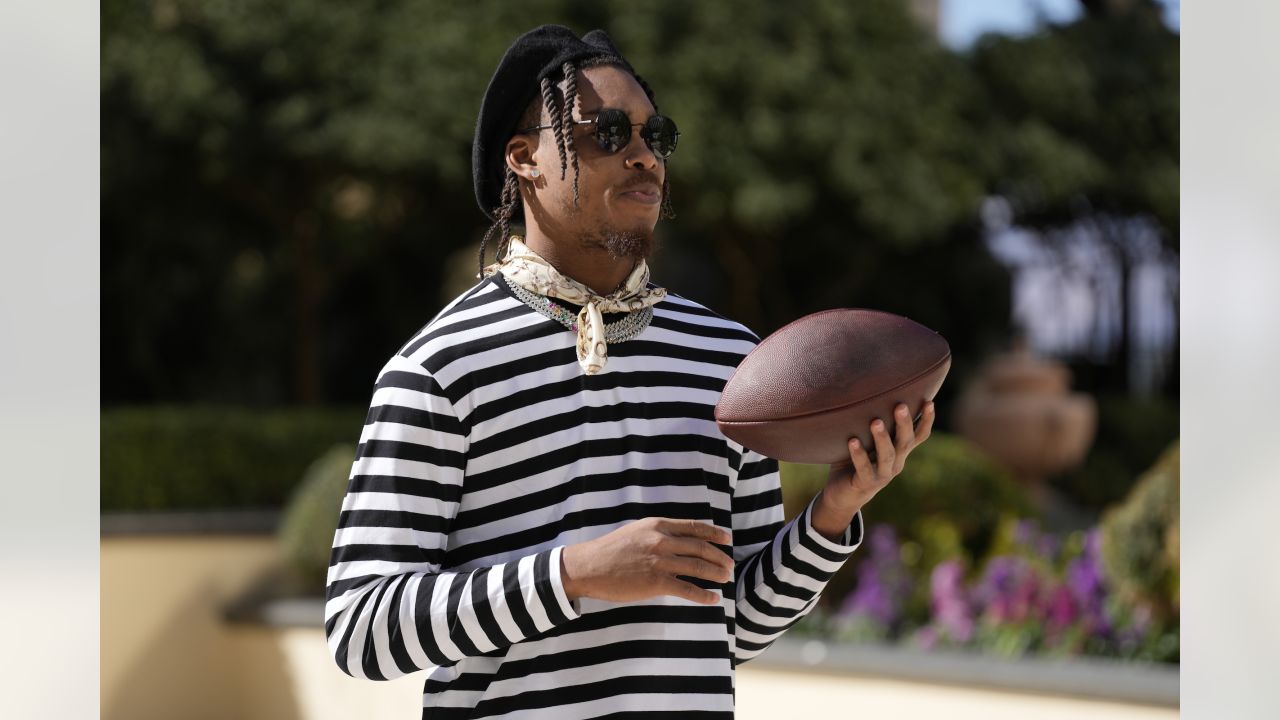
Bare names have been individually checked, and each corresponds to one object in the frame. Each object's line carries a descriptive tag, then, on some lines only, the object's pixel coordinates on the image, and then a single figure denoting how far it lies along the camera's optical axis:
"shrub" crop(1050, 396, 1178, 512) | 15.33
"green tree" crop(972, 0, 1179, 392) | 12.88
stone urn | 13.04
